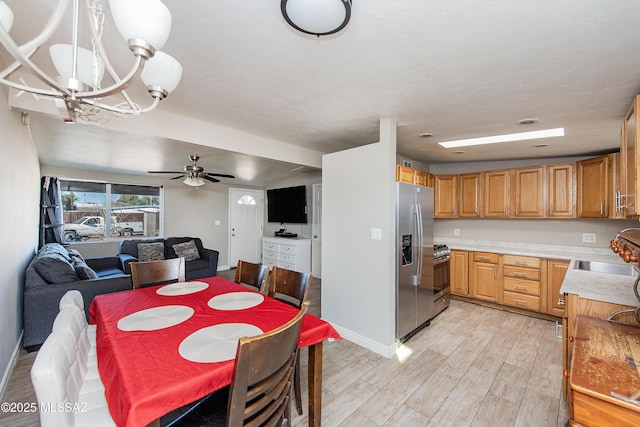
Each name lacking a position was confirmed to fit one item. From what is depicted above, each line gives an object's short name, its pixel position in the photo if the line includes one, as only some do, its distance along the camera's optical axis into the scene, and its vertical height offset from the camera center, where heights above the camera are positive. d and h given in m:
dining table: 0.92 -0.58
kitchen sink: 2.57 -0.52
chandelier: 0.78 +0.59
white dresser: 5.50 -0.80
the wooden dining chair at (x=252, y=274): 2.19 -0.51
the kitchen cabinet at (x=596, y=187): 3.05 +0.35
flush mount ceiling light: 1.15 +0.91
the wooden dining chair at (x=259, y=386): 0.89 -0.64
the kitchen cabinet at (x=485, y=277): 3.77 -0.88
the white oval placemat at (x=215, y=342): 1.10 -0.58
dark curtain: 4.38 +0.04
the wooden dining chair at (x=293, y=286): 1.85 -0.52
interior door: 5.59 -0.31
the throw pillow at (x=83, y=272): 2.98 -0.66
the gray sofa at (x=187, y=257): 4.60 -0.74
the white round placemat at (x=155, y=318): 1.37 -0.57
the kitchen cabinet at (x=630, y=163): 1.44 +0.33
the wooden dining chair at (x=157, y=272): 2.23 -0.50
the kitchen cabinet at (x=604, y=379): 0.88 -0.59
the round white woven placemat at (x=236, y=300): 1.68 -0.57
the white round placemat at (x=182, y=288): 1.96 -0.57
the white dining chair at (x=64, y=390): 0.85 -0.62
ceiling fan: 3.86 +0.62
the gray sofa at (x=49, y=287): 2.55 -0.75
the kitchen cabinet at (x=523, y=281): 3.47 -0.87
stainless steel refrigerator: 2.72 -0.49
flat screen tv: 5.86 +0.24
